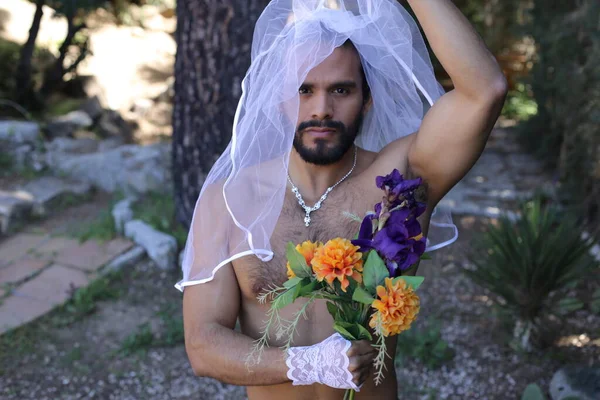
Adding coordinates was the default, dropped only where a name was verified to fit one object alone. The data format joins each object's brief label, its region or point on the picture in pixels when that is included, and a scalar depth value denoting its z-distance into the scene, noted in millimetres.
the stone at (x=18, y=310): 4457
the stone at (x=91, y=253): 5195
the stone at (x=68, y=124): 8016
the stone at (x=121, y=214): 5633
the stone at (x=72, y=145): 7438
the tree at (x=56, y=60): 7562
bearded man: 2039
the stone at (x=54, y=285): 4777
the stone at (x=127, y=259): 5141
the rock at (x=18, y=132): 7188
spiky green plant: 4023
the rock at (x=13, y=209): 5875
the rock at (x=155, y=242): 5211
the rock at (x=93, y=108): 8820
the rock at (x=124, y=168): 6539
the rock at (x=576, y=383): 3406
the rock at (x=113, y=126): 8867
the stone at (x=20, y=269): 5012
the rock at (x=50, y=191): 6238
